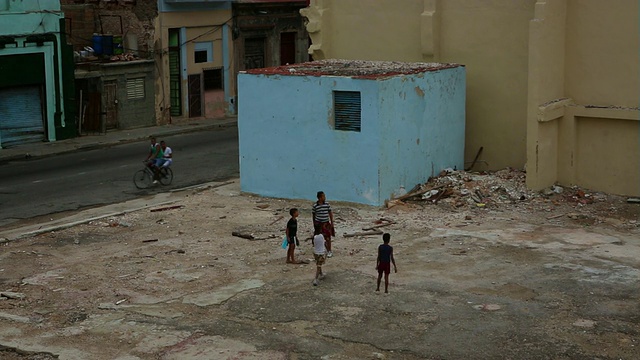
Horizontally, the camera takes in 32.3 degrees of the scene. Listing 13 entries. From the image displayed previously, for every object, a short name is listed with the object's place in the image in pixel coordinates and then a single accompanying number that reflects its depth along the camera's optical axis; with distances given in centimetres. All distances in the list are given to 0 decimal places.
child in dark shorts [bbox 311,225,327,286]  2003
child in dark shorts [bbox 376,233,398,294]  1910
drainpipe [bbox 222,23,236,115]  4675
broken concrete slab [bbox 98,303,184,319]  1839
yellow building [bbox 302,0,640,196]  2675
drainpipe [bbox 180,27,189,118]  4481
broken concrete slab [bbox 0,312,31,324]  1819
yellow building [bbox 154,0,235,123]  4397
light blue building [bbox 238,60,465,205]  2619
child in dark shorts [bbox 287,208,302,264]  2108
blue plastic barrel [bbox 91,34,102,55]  4191
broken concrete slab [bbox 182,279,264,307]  1912
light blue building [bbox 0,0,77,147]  3728
